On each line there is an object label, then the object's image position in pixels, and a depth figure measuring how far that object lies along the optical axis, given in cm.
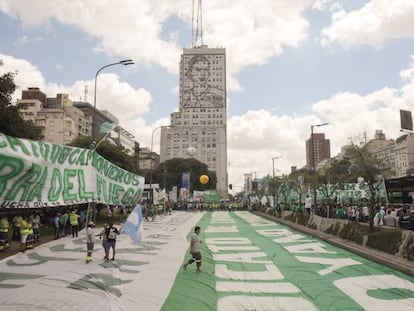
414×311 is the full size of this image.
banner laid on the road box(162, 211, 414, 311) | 1037
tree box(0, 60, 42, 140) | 2358
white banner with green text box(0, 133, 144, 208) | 1007
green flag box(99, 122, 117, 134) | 2122
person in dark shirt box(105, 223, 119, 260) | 1552
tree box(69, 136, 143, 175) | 4302
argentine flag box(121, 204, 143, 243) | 1556
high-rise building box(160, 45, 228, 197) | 17338
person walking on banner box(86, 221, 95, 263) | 1524
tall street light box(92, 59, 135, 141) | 2258
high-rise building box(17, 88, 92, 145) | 9312
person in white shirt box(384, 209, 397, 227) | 2243
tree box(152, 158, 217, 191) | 12131
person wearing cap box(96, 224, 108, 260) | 1556
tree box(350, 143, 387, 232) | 2242
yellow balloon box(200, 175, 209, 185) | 7931
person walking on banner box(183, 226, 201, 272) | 1409
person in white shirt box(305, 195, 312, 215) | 3657
